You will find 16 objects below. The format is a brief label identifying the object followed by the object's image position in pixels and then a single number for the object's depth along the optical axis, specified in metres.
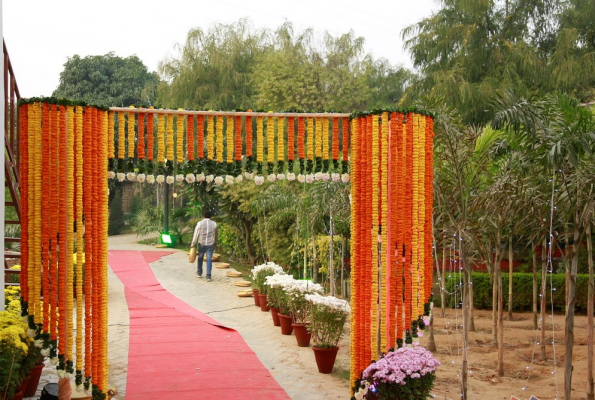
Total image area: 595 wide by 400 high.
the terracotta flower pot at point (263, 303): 11.79
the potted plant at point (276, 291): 9.98
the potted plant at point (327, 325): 7.79
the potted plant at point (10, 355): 5.09
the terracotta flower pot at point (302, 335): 9.12
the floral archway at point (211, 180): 5.91
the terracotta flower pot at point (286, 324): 9.82
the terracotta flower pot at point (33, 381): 6.39
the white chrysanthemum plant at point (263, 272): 11.77
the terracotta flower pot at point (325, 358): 7.75
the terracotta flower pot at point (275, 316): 10.53
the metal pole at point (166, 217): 20.36
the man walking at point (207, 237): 13.91
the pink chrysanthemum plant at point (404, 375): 5.55
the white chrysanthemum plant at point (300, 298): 9.12
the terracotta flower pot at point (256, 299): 12.37
